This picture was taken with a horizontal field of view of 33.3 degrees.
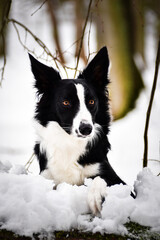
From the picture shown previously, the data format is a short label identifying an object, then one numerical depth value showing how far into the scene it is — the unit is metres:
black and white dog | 2.95
